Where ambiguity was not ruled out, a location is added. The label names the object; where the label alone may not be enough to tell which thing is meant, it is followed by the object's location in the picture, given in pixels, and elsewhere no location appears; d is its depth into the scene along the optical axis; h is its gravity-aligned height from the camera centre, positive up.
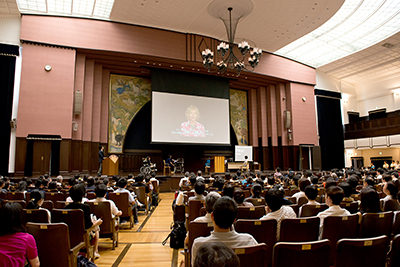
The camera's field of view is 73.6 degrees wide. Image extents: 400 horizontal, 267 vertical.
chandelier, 10.16 +4.36
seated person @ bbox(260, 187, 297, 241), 2.85 -0.52
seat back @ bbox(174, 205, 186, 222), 5.13 -1.00
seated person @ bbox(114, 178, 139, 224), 5.44 -0.58
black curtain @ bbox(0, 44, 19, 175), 11.38 +3.07
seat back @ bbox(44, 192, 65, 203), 5.31 -0.68
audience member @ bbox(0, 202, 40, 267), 1.96 -0.58
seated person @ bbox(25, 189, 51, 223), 3.28 -0.51
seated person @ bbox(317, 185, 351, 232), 2.98 -0.49
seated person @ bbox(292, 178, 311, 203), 4.94 -0.42
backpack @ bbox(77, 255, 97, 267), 2.87 -1.08
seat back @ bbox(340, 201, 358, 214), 3.55 -0.62
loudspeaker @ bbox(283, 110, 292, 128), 17.75 +2.80
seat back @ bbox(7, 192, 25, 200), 5.38 -0.68
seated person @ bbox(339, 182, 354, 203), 4.18 -0.47
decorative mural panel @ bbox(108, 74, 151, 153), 15.02 +3.41
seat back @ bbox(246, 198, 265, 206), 4.25 -0.64
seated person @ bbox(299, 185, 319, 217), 3.62 -0.43
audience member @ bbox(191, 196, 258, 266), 1.85 -0.50
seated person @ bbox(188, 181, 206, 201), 4.34 -0.47
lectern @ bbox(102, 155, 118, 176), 12.88 -0.18
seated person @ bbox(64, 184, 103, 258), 3.41 -0.56
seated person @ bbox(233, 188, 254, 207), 3.66 -0.52
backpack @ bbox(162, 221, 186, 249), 4.34 -1.24
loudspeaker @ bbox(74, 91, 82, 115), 12.55 +2.70
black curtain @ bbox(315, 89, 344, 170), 19.89 +2.37
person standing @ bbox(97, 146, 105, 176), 13.02 +0.17
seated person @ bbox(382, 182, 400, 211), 3.74 -0.56
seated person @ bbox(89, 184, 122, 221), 4.25 -0.55
